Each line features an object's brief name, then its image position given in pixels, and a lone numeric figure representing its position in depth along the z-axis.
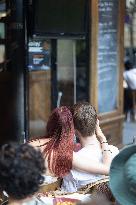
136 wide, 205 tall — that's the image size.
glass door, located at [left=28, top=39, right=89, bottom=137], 7.91
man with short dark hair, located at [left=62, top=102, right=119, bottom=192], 4.49
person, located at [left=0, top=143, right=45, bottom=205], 2.89
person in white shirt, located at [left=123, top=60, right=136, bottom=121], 13.26
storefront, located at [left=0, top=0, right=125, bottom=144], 7.56
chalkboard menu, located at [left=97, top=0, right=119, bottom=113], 9.00
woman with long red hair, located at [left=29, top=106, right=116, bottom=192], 4.40
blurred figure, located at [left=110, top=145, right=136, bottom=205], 2.96
